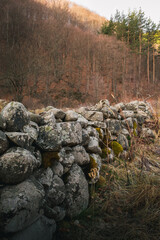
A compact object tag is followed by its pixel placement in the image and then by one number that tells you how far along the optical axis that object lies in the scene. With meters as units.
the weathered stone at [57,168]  1.75
